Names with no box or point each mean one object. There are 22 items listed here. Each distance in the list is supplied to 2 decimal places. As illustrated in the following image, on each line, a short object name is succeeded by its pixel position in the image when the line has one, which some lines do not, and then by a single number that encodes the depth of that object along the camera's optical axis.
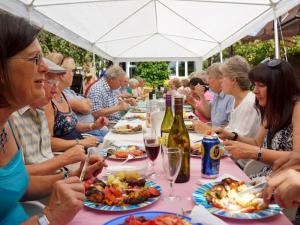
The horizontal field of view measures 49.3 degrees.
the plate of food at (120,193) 1.17
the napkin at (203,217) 0.95
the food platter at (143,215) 1.01
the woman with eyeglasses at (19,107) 1.03
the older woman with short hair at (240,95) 2.74
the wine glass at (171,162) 1.20
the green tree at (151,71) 20.85
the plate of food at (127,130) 2.84
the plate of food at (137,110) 4.89
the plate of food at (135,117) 4.07
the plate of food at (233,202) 1.08
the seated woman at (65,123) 2.58
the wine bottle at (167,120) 1.98
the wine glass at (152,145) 1.59
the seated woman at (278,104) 2.02
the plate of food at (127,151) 1.89
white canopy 5.03
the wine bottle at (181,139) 1.50
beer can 1.52
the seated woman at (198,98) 4.50
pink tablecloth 1.06
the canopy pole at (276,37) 4.56
